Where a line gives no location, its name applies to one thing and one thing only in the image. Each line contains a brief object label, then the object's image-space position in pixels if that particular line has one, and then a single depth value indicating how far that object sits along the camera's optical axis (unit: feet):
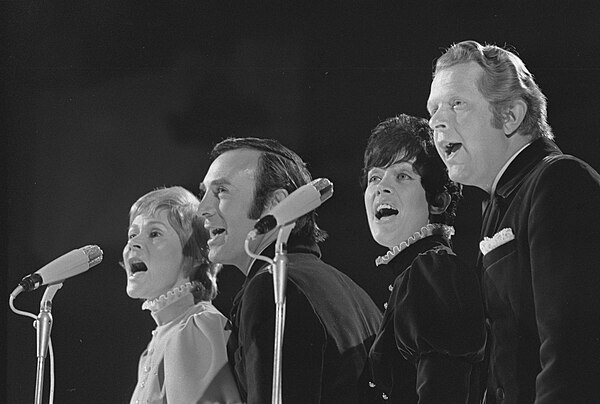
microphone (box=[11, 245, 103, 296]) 21.62
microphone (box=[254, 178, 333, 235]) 18.31
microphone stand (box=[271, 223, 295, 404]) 18.16
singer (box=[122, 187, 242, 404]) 21.33
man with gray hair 17.63
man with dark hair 20.21
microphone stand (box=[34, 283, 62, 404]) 21.12
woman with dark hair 18.44
